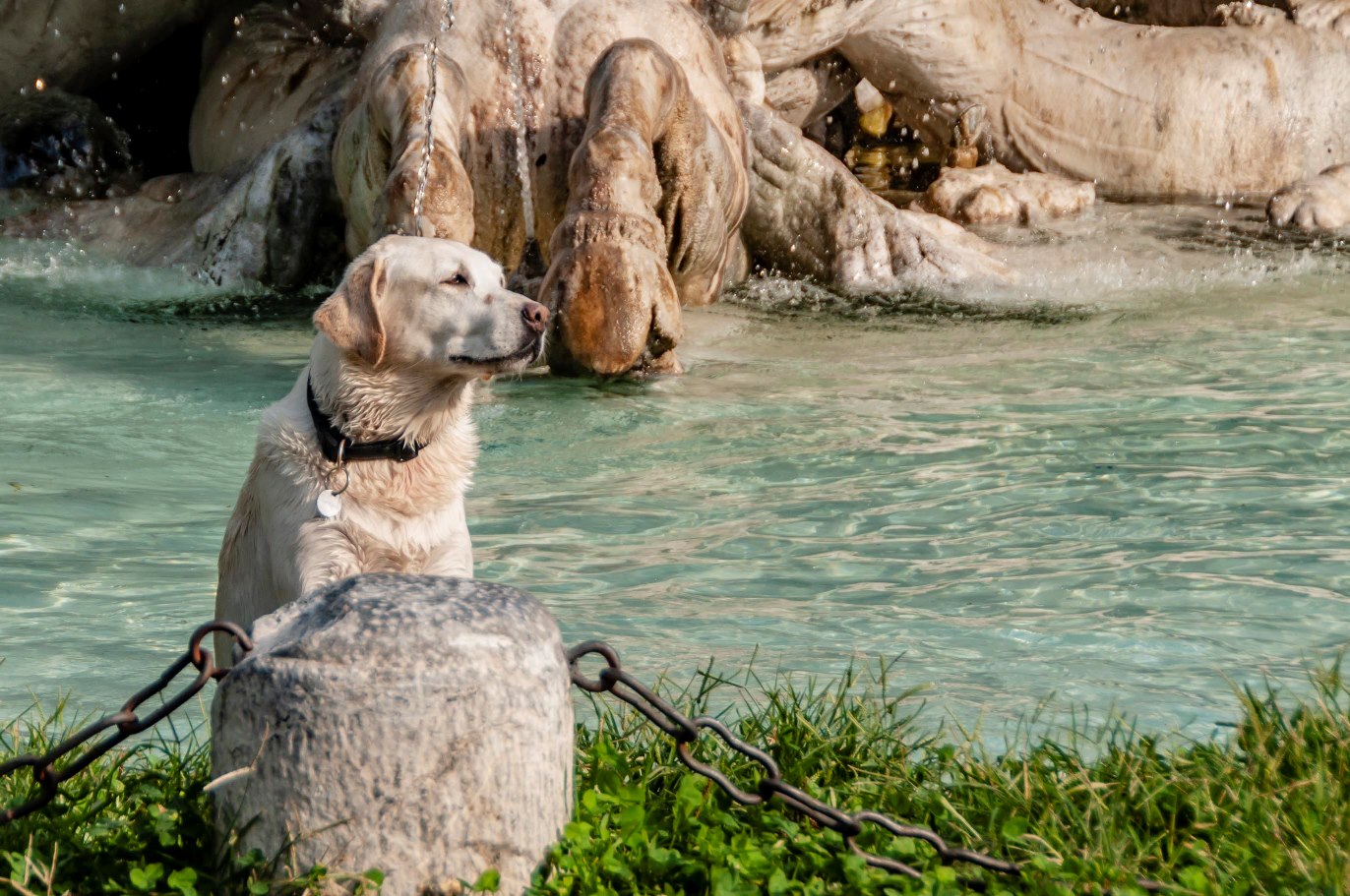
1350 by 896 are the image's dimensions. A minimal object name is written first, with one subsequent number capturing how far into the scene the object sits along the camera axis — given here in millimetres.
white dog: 8055
